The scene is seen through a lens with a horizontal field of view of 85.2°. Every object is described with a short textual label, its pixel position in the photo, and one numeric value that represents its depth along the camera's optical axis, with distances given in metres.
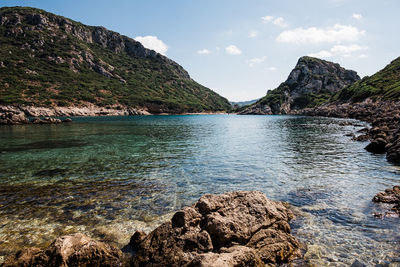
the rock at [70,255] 6.88
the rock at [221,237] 7.03
